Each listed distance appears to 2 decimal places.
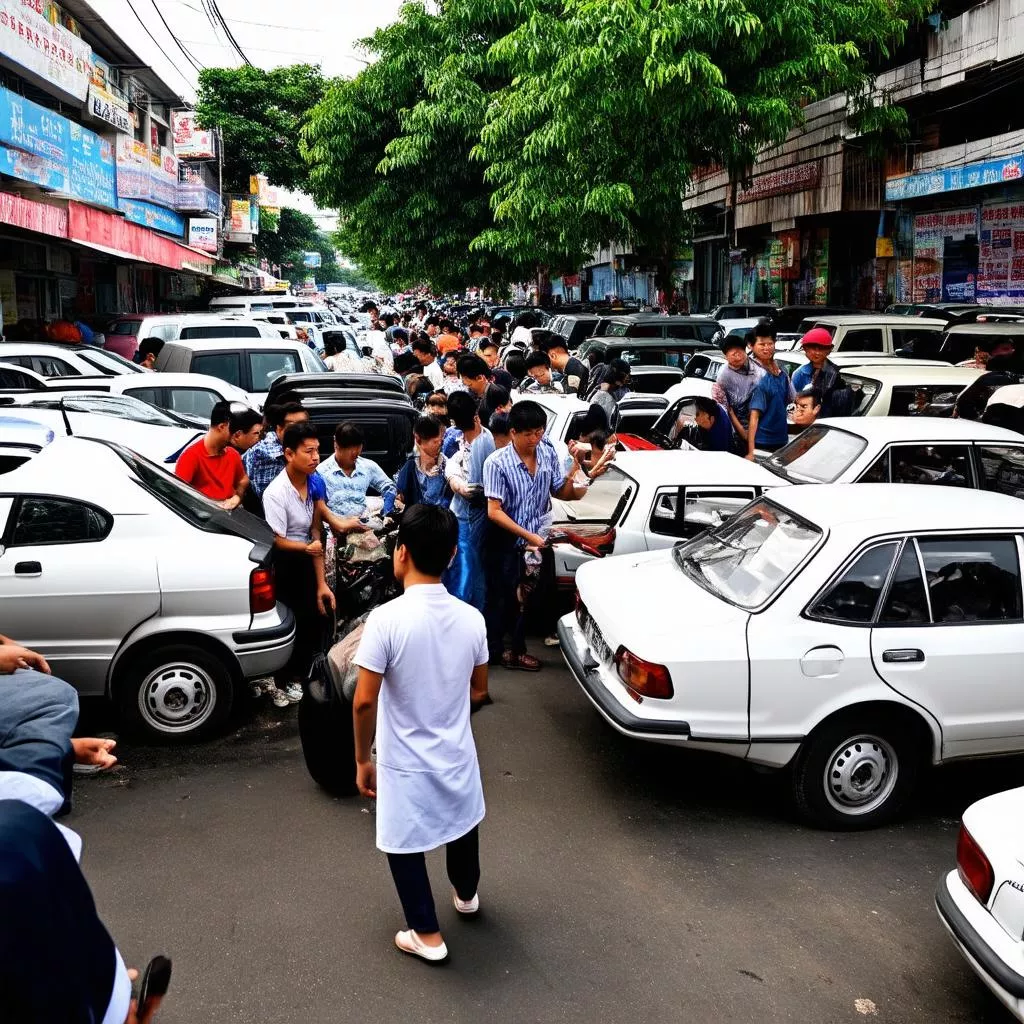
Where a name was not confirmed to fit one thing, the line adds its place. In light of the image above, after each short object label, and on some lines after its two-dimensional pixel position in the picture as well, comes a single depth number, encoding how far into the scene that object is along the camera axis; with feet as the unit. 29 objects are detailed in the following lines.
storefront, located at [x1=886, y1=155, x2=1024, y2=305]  66.44
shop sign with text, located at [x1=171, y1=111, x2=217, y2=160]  137.18
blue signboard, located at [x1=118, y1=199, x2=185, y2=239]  84.42
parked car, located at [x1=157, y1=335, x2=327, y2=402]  46.29
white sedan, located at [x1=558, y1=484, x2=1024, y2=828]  16.61
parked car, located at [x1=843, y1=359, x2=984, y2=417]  35.68
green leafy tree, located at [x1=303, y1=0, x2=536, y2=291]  75.72
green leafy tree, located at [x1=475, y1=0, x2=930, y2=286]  53.01
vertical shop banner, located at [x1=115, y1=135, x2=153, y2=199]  79.61
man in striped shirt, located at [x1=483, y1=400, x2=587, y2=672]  22.63
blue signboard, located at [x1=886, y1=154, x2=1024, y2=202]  60.85
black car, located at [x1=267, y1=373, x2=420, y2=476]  30.14
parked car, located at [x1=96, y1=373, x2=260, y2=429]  41.42
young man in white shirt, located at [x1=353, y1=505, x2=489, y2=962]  12.51
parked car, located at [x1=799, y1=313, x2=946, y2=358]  52.31
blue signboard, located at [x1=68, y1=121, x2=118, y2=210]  65.21
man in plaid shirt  25.14
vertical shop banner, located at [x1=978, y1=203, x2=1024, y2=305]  67.05
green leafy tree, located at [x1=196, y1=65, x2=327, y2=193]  163.43
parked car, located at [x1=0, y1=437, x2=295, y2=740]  19.90
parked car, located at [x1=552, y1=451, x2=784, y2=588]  24.46
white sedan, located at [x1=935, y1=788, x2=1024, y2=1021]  11.60
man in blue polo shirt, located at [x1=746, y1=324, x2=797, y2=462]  32.17
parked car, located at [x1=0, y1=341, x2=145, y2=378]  47.44
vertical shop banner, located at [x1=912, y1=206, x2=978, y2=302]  72.64
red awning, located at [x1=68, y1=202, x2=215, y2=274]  65.21
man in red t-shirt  24.90
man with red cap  32.63
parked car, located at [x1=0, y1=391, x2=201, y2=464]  33.65
